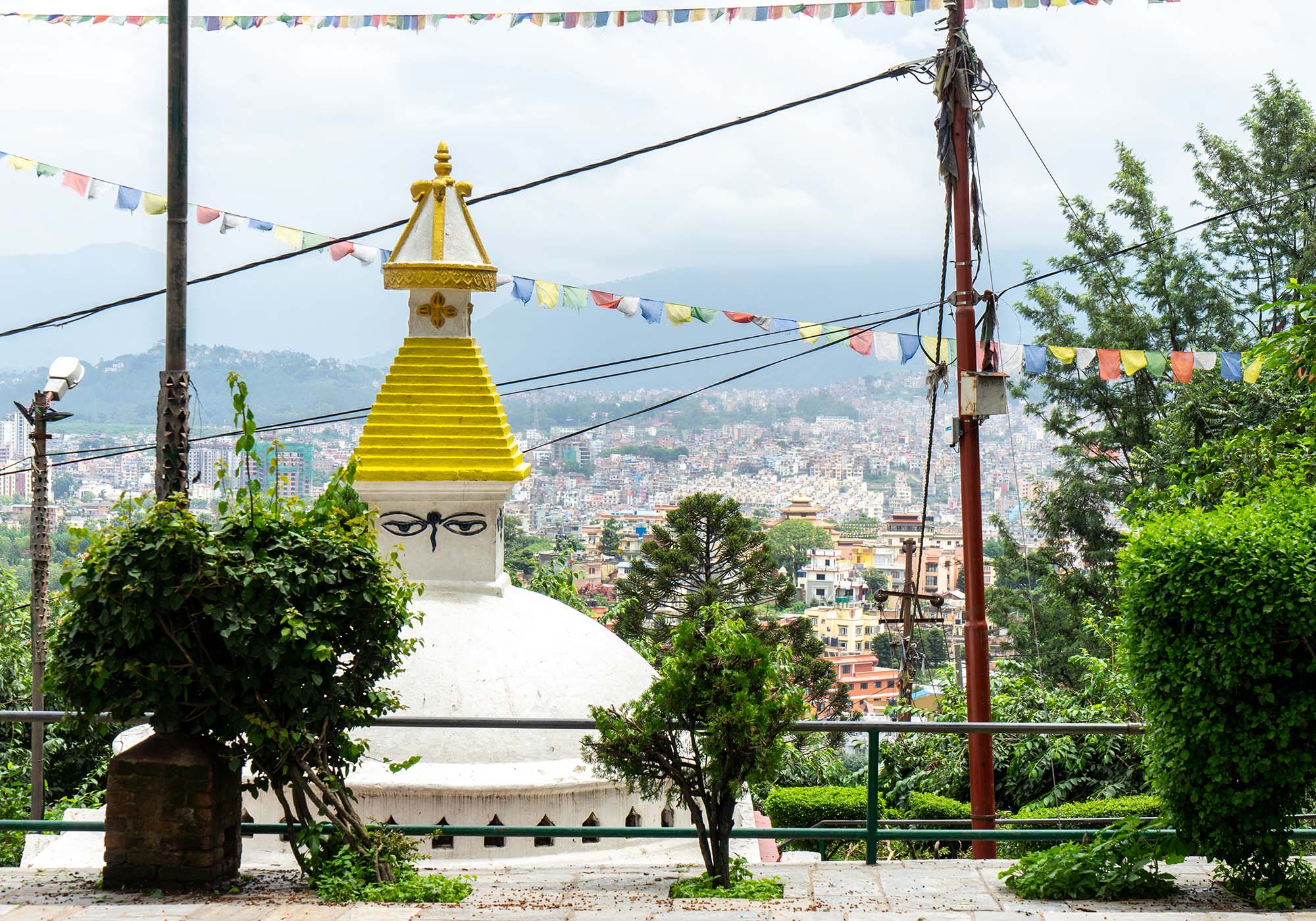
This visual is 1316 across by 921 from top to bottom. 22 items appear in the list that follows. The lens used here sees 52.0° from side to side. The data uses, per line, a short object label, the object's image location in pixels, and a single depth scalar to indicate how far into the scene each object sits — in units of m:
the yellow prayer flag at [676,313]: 16.20
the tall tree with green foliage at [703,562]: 30.47
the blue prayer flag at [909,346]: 15.76
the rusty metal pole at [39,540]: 17.23
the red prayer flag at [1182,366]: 16.80
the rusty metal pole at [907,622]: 23.22
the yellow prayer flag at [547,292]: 16.28
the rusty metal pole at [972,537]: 11.05
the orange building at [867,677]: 63.35
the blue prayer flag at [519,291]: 16.19
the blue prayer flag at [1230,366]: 16.39
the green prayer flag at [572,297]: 16.50
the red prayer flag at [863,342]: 16.05
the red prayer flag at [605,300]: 16.55
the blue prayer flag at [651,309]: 16.50
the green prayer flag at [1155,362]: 16.62
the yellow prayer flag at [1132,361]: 16.39
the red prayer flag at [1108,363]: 16.88
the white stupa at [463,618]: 9.09
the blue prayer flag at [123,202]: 14.50
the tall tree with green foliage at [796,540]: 85.47
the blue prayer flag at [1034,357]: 16.25
